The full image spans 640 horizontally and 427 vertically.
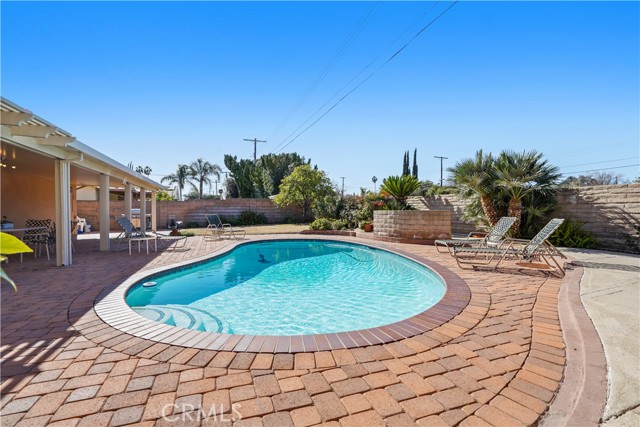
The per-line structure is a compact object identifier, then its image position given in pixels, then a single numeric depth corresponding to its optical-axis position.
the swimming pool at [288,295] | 4.52
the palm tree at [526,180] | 9.90
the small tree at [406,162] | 38.93
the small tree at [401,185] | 13.17
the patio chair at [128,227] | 9.81
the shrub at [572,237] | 9.12
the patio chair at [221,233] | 13.40
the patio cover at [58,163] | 5.01
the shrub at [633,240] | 8.22
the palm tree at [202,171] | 39.41
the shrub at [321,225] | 15.40
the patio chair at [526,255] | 6.37
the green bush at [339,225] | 15.81
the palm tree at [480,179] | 10.73
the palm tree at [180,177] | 39.62
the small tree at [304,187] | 20.00
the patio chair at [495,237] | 7.99
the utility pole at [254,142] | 31.66
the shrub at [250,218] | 20.59
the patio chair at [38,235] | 7.76
